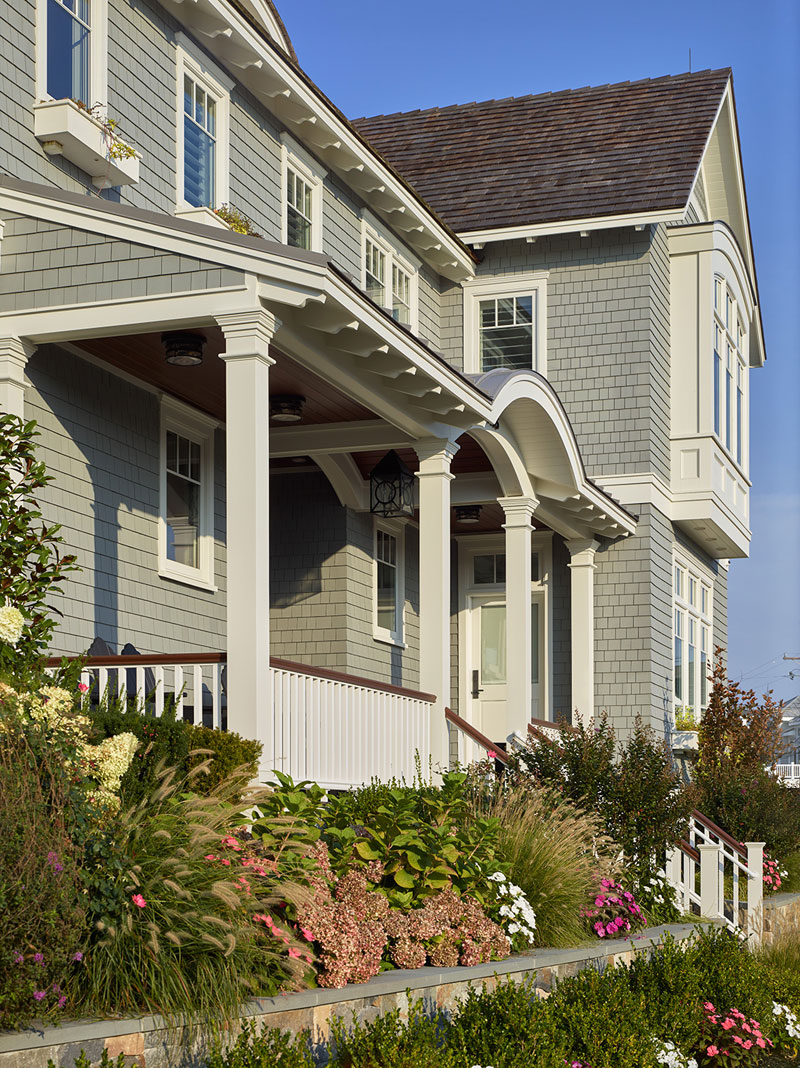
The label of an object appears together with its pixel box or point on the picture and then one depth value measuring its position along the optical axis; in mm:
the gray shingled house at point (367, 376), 8898
